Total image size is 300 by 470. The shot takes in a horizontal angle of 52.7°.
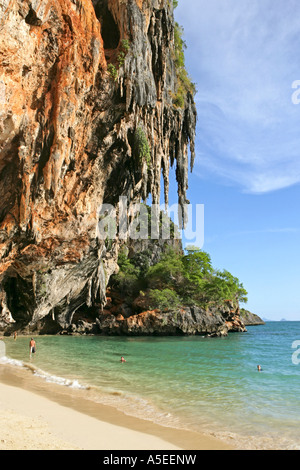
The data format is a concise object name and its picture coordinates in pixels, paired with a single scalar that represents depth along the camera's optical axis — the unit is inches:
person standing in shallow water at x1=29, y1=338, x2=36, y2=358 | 652.4
